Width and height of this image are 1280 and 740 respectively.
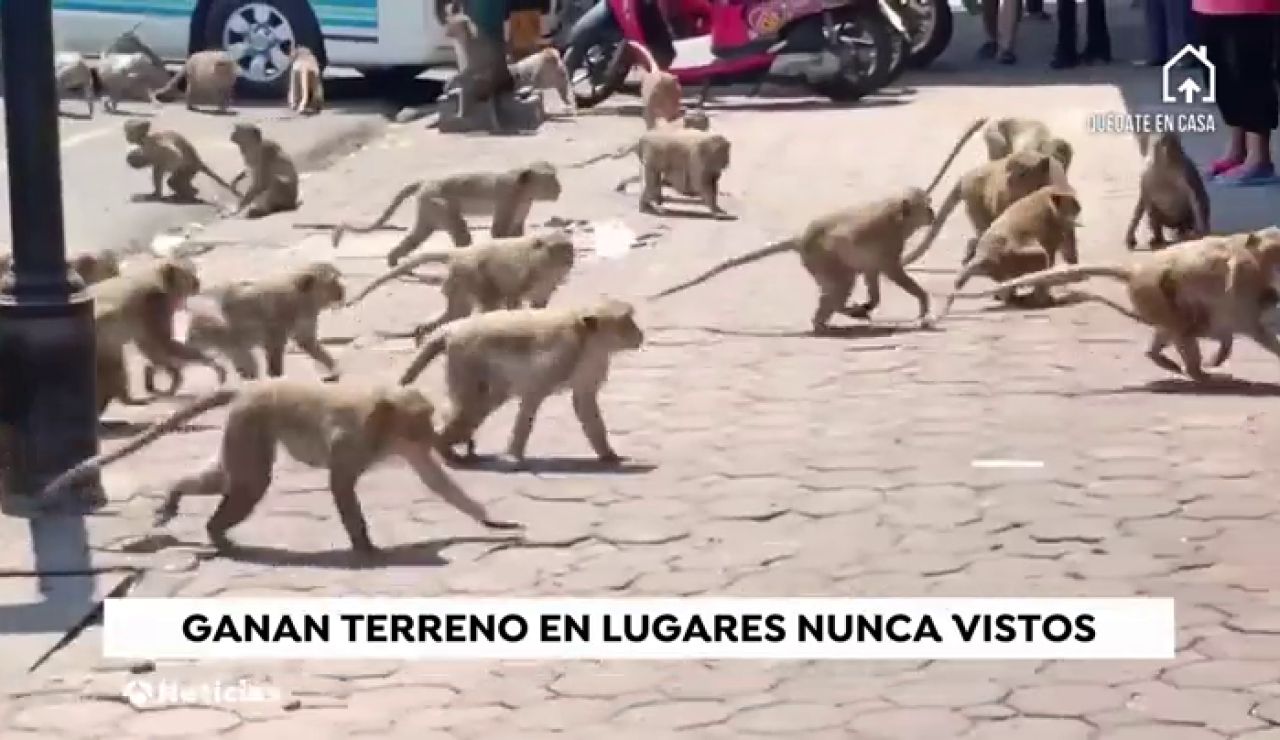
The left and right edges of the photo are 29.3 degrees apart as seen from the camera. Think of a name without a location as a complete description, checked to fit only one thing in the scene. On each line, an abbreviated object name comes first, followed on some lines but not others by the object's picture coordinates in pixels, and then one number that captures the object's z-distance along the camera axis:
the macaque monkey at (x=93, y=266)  8.38
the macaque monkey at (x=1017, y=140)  11.18
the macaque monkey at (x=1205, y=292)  7.82
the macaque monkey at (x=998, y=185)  10.22
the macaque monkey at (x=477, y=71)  16.83
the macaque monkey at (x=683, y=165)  12.48
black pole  6.44
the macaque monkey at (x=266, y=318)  8.02
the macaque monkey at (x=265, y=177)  12.69
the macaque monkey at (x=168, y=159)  13.36
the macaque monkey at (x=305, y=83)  17.47
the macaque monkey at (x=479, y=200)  10.59
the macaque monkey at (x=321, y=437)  5.94
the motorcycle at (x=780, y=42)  18.97
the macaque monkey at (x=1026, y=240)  9.56
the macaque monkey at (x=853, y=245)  9.05
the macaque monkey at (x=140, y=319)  7.59
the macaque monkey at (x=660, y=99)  15.82
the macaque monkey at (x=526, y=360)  6.87
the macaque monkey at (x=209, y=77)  17.27
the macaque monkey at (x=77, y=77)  17.27
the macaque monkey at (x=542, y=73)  18.14
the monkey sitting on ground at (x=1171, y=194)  10.71
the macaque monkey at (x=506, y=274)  8.52
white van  18.08
